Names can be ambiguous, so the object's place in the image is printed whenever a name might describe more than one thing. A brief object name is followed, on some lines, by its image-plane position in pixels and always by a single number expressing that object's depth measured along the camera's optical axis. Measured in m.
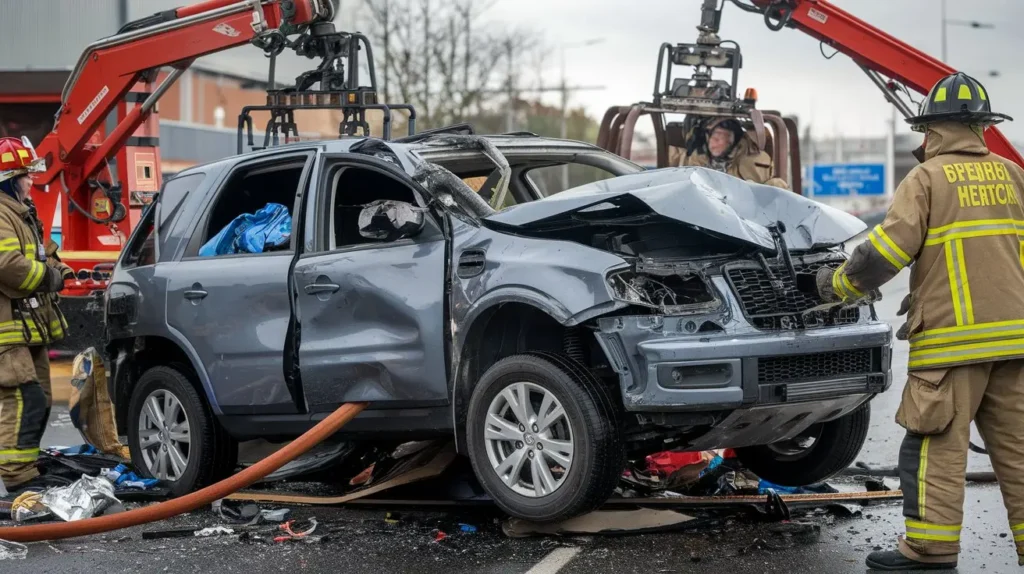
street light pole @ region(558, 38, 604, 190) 41.40
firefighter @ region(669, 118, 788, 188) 10.45
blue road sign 43.53
